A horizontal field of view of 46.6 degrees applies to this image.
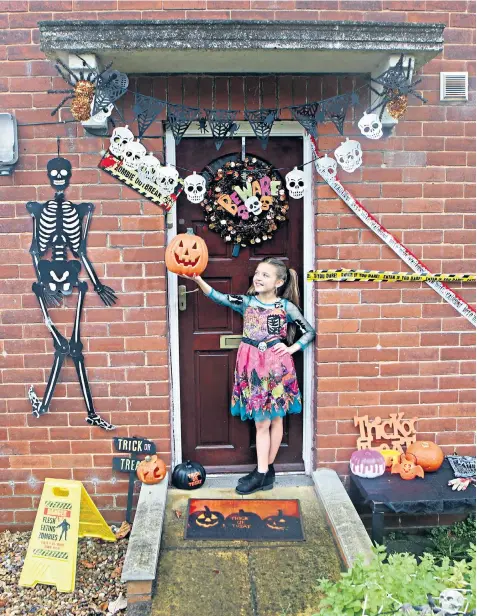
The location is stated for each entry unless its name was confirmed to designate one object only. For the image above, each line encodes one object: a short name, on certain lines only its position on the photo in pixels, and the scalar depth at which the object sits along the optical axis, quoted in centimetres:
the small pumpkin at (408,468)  400
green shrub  215
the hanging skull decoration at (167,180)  388
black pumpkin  411
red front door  425
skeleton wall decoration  398
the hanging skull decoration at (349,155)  383
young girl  399
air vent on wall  399
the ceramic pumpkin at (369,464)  405
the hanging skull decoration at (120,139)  380
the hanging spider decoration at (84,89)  346
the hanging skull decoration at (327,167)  397
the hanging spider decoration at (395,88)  352
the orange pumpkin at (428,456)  406
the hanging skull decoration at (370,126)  358
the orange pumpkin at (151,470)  402
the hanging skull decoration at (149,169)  388
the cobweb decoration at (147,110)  350
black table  371
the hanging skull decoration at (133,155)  381
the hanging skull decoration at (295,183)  401
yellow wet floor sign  358
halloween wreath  414
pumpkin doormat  367
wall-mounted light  388
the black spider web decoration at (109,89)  346
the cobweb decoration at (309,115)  360
